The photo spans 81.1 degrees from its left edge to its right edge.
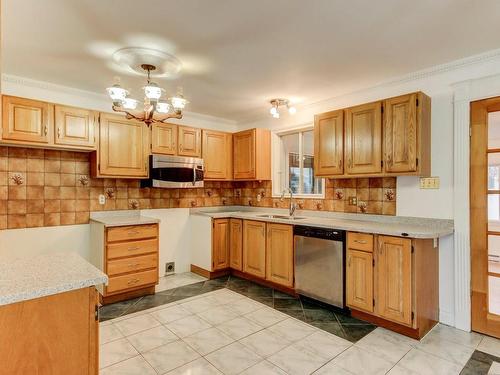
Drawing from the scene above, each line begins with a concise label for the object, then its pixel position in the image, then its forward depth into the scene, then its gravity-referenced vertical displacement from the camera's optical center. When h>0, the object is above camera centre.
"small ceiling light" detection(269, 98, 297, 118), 3.71 +1.11
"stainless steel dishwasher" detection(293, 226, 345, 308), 2.92 -0.80
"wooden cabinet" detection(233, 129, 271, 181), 4.36 +0.51
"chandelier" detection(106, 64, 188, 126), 2.36 +0.74
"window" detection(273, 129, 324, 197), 4.15 +0.34
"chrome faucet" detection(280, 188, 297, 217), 3.93 -0.23
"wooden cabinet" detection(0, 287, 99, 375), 1.11 -0.60
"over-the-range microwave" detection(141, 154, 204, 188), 3.72 +0.21
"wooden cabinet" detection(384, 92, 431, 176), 2.66 +0.51
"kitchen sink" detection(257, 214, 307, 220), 3.80 -0.39
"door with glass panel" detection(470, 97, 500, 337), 2.55 -0.19
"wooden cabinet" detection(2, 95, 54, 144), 2.81 +0.66
